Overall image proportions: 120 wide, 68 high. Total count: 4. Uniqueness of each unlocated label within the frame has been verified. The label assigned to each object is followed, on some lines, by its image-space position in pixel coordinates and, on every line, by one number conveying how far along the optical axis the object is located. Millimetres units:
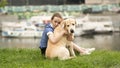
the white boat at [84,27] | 39056
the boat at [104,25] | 39275
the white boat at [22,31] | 39281
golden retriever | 7012
